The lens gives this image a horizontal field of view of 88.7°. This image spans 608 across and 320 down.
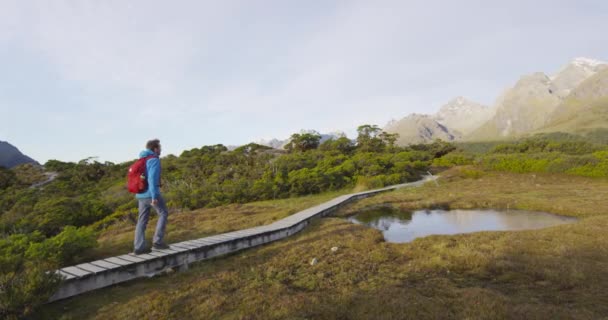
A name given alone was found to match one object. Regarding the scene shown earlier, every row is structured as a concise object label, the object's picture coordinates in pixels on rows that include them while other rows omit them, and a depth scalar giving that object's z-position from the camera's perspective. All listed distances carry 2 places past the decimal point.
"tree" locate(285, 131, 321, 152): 44.06
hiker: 5.97
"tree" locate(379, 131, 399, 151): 46.50
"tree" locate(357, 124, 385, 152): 41.88
